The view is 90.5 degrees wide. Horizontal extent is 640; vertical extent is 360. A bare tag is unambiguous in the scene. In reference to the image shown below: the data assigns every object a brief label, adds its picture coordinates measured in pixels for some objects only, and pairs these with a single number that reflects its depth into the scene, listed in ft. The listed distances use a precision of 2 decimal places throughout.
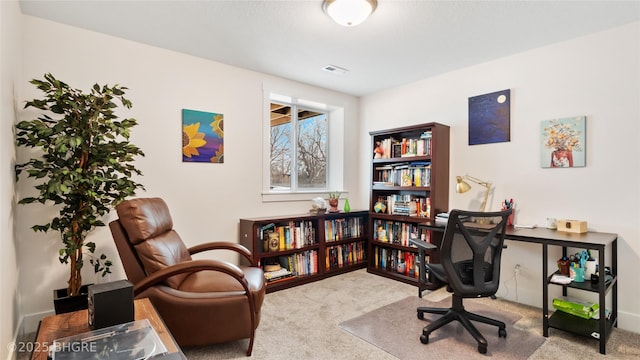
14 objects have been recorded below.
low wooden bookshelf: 11.16
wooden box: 8.45
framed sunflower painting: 10.40
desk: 7.06
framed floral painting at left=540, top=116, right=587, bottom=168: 8.95
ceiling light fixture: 7.06
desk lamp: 10.62
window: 12.55
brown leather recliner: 6.59
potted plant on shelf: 13.44
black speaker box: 4.84
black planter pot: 7.08
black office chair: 7.25
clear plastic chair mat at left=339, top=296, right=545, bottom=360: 7.05
